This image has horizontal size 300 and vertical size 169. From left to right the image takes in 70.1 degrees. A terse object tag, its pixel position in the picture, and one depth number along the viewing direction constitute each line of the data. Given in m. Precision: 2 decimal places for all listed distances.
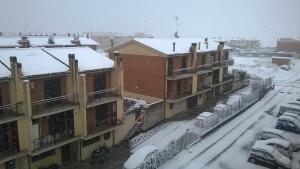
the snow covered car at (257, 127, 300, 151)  22.12
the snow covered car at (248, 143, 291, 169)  18.80
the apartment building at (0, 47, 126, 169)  16.66
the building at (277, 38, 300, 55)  80.45
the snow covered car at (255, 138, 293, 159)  20.05
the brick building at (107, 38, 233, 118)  28.48
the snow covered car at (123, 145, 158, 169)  17.67
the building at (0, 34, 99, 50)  34.73
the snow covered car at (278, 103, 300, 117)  27.93
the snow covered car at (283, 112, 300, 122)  26.21
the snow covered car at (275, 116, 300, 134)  24.75
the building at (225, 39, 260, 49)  104.21
